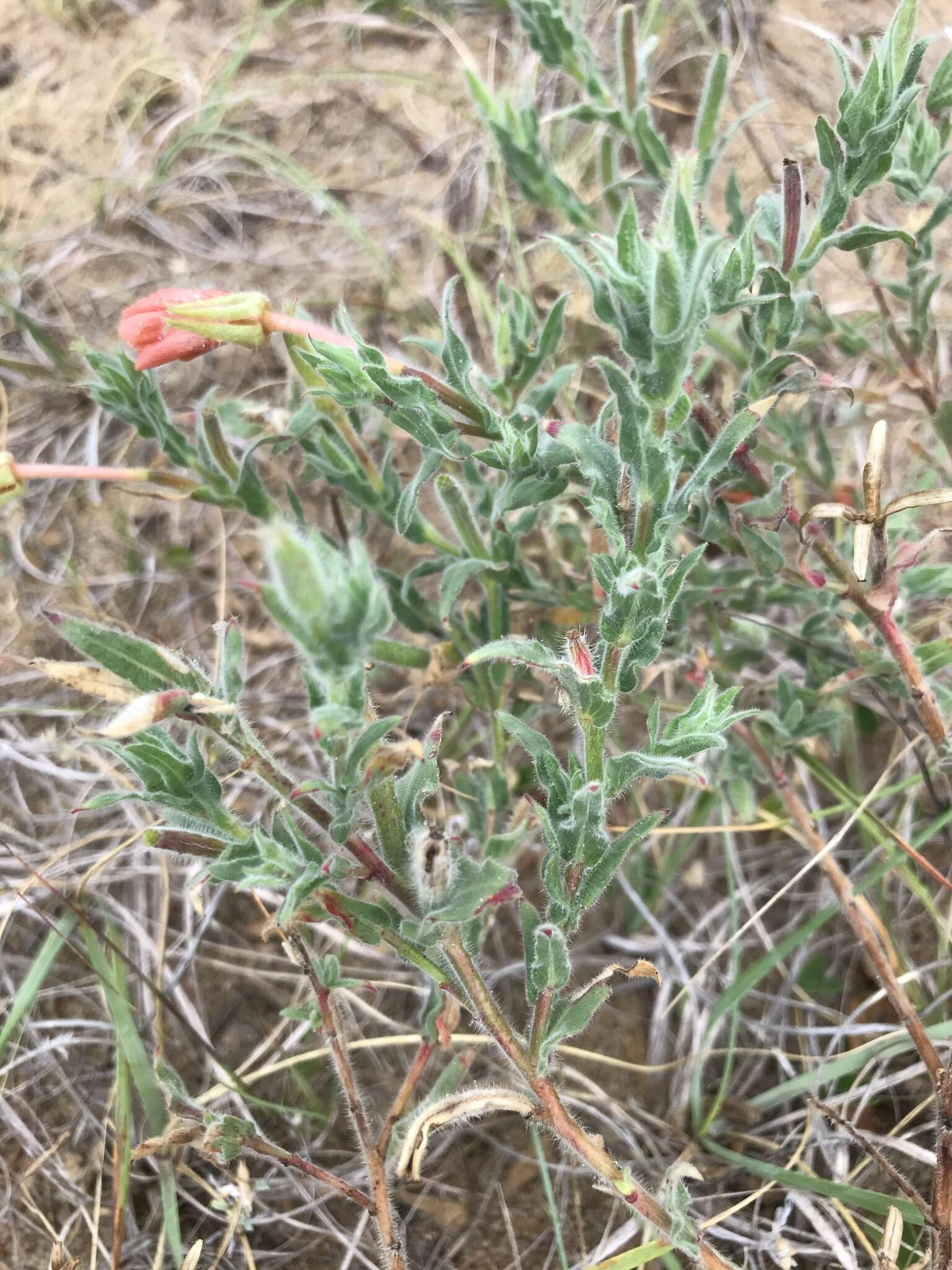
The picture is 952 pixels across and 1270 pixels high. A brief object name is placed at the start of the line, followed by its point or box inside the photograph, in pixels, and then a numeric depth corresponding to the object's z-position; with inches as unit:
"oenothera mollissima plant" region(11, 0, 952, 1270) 7.8
